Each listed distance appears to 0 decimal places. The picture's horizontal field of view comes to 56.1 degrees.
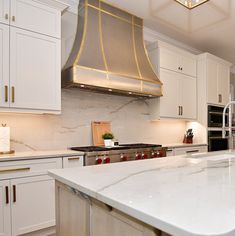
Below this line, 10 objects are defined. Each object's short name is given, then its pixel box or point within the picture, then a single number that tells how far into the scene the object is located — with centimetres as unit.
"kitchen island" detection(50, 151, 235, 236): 59
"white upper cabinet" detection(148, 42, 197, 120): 375
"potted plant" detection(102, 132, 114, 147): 305
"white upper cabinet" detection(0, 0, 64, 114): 222
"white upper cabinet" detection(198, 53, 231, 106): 426
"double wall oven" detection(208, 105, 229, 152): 423
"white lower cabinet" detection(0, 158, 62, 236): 202
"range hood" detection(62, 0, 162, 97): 265
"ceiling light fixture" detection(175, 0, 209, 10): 214
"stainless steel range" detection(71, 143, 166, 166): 254
